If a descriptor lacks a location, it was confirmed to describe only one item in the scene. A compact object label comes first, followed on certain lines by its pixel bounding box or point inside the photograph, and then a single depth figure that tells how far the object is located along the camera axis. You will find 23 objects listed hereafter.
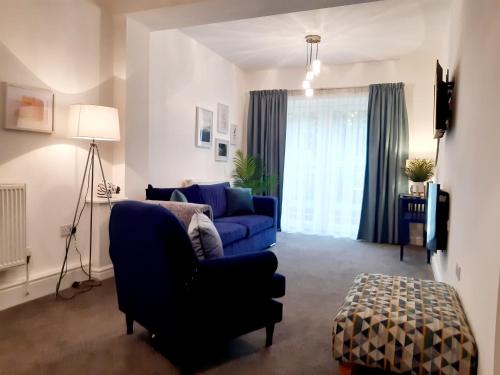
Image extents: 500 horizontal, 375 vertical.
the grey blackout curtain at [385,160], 5.32
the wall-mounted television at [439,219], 2.77
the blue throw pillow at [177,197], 3.52
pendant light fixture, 4.03
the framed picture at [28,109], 2.68
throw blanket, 2.41
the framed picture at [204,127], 5.00
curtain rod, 5.65
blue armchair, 1.75
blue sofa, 3.75
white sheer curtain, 5.67
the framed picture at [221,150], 5.55
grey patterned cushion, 1.94
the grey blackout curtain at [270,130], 6.08
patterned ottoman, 1.56
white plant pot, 4.81
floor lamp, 2.93
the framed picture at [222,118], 5.57
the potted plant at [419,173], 4.84
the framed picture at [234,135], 6.05
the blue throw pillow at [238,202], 4.73
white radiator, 2.56
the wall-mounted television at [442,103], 2.82
